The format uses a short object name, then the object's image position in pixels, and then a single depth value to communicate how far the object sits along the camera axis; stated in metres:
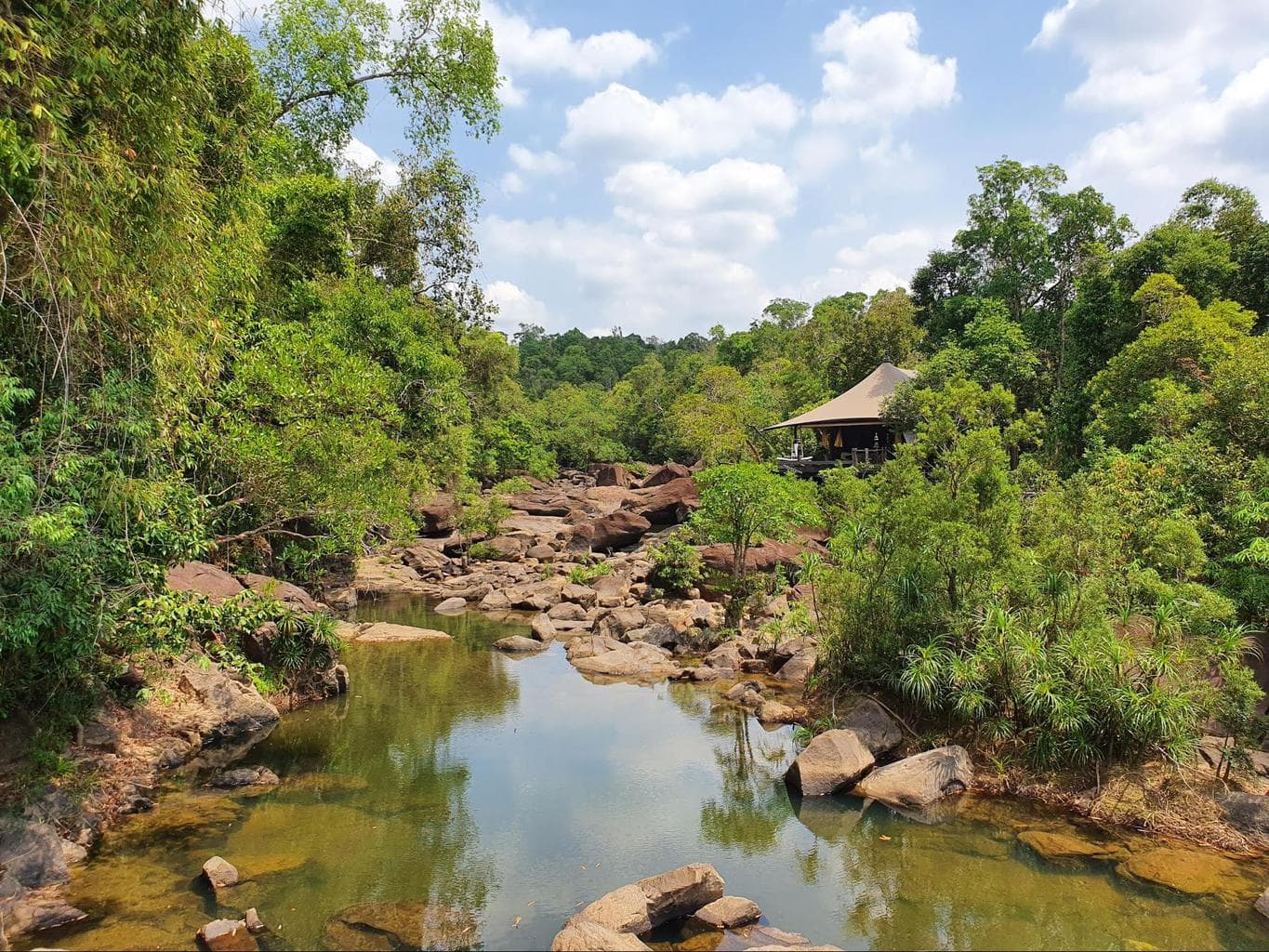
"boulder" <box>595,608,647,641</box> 17.80
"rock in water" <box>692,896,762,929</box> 6.84
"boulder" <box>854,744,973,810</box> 9.35
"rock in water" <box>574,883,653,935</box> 6.44
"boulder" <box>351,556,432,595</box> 22.48
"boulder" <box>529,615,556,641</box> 17.97
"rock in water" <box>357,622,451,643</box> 17.30
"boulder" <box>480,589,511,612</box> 21.34
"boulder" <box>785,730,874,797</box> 9.73
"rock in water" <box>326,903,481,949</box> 6.54
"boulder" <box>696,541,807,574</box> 19.47
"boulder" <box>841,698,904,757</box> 10.40
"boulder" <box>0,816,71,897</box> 6.75
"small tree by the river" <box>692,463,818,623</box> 16.39
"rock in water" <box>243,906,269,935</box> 6.50
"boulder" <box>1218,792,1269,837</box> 8.02
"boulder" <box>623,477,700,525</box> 29.69
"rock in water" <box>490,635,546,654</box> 17.11
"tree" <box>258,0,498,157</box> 15.69
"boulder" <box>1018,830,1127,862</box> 8.10
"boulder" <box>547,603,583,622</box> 19.62
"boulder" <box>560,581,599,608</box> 20.59
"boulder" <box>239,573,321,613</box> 11.91
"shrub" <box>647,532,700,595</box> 19.48
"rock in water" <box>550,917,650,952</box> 5.95
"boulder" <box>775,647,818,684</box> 14.04
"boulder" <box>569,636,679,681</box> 15.30
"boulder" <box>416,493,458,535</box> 29.61
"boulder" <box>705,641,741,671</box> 15.02
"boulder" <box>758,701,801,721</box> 12.38
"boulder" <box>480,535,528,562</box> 26.66
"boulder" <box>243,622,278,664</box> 11.77
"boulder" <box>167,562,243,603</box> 10.14
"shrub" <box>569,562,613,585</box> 22.44
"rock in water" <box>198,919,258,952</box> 6.25
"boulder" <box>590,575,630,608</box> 20.16
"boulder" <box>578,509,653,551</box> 27.50
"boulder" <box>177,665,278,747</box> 10.44
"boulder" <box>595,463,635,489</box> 42.75
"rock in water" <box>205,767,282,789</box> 9.51
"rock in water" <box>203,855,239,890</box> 7.15
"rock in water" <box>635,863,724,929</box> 6.79
